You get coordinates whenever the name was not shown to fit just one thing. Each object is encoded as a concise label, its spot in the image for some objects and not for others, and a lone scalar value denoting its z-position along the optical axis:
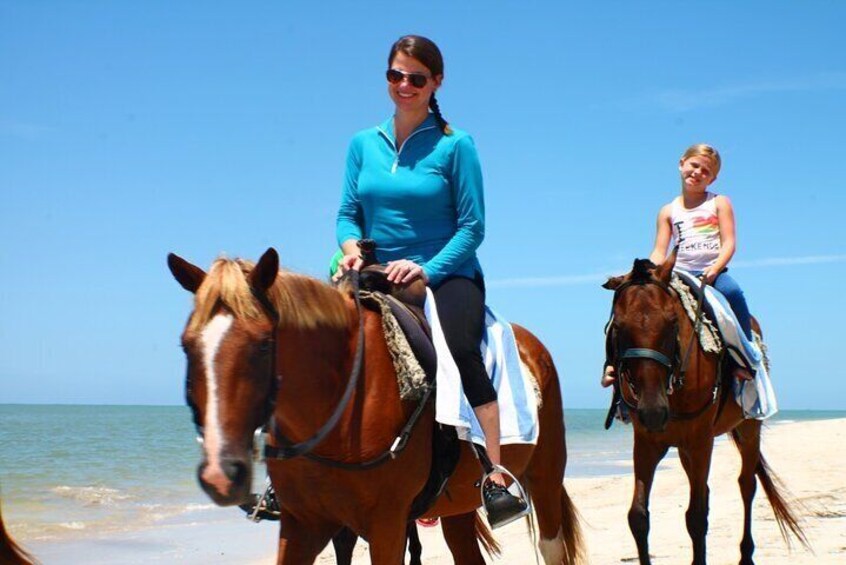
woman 4.55
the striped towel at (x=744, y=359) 7.51
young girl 7.82
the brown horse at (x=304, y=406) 3.17
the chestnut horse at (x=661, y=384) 6.79
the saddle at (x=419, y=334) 4.30
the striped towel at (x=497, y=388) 4.25
